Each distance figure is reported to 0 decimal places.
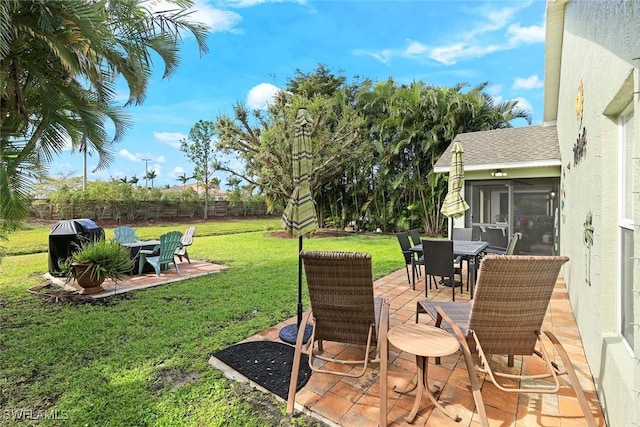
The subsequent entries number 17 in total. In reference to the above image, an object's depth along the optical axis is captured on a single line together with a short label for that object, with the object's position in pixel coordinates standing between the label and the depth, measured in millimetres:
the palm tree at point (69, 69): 4152
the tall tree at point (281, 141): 14516
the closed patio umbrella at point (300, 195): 3623
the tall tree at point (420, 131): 15016
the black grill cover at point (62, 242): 6438
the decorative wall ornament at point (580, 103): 3824
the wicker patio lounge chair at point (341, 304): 2676
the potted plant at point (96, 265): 5594
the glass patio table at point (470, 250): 5543
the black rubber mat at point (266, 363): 2896
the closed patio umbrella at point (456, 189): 6839
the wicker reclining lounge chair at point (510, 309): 2418
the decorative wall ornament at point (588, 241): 3273
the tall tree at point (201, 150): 29125
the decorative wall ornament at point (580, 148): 3735
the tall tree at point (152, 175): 62738
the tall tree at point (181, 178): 61419
